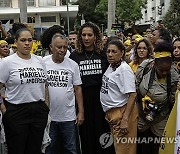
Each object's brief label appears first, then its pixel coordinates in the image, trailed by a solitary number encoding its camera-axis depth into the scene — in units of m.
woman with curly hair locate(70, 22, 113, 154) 5.51
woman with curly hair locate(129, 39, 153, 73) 6.99
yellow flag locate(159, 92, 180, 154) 4.65
